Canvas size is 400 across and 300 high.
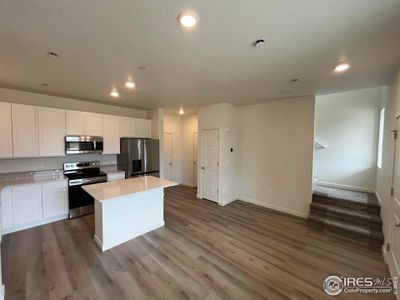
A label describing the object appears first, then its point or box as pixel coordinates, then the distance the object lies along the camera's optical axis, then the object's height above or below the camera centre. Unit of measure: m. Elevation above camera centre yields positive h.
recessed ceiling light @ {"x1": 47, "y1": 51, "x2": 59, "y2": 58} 2.06 +1.08
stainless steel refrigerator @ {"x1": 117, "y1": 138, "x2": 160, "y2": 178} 4.56 -0.39
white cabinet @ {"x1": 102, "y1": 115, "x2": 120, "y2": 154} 4.44 +0.23
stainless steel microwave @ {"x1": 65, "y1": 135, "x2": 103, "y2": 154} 3.84 -0.04
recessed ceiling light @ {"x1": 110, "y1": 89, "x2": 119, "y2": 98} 3.65 +1.11
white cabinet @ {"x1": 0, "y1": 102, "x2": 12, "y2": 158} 3.13 +0.20
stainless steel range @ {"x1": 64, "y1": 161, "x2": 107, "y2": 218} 3.68 -0.89
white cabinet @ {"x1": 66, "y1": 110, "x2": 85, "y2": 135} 3.87 +0.47
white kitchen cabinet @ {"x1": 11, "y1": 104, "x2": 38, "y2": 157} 3.27 +0.23
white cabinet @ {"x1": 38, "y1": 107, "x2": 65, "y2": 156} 3.54 +0.24
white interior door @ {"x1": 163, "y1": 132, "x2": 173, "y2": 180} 6.41 -0.45
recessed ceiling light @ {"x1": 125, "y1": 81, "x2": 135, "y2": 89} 3.07 +1.10
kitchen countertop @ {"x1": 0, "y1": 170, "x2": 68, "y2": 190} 3.26 -0.75
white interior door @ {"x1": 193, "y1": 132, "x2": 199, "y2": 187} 6.42 -0.59
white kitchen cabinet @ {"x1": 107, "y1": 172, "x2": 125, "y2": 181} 4.23 -0.85
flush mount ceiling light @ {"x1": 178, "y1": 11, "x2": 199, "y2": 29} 1.39 +1.06
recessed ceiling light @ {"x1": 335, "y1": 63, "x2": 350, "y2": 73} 2.29 +1.08
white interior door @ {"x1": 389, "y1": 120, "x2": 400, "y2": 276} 2.04 -0.93
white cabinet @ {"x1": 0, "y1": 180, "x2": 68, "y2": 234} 3.04 -1.20
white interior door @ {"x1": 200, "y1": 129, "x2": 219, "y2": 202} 4.75 -0.58
